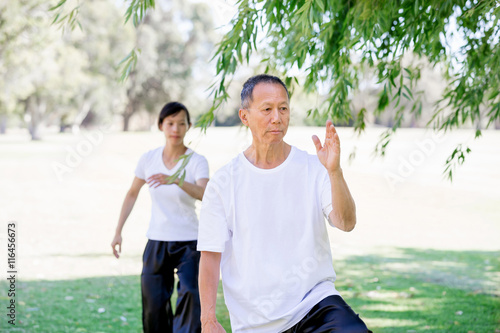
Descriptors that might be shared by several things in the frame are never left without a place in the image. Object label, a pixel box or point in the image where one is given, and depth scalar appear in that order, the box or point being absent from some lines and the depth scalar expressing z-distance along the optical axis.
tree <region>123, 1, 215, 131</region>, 46.84
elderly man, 2.75
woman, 4.71
